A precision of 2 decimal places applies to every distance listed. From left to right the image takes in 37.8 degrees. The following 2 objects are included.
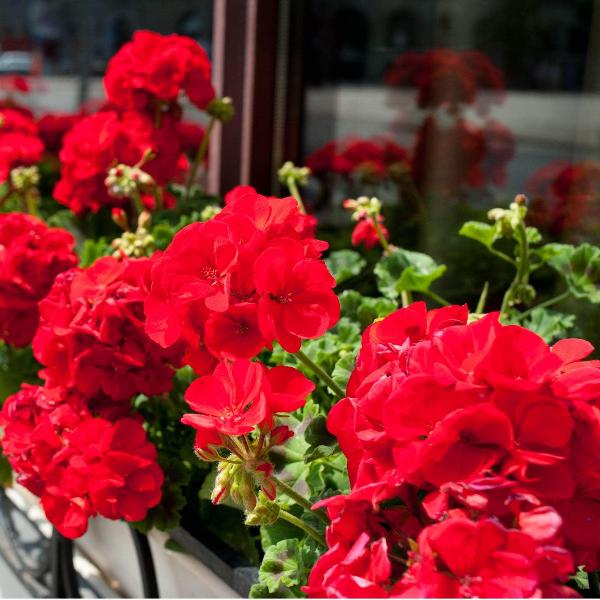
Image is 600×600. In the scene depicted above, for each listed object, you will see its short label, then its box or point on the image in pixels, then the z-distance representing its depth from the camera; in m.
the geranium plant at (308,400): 0.49
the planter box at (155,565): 0.96
